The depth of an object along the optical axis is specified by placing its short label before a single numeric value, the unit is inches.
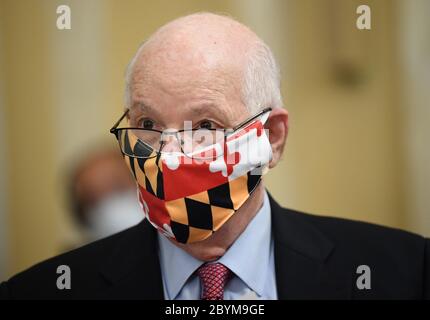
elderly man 69.5
